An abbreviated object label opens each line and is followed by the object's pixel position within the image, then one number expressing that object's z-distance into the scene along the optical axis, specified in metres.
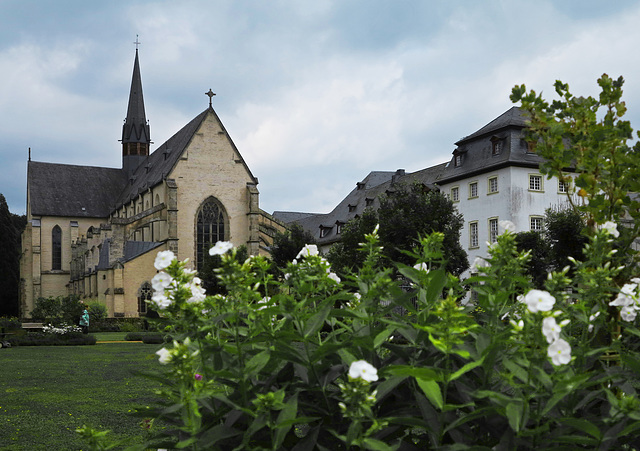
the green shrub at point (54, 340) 27.64
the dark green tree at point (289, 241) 48.41
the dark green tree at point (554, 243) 38.16
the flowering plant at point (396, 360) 2.46
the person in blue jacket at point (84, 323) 32.69
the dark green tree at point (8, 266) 74.00
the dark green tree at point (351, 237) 38.97
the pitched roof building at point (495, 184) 46.69
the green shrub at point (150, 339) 30.20
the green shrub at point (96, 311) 46.16
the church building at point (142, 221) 53.06
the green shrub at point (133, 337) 32.97
